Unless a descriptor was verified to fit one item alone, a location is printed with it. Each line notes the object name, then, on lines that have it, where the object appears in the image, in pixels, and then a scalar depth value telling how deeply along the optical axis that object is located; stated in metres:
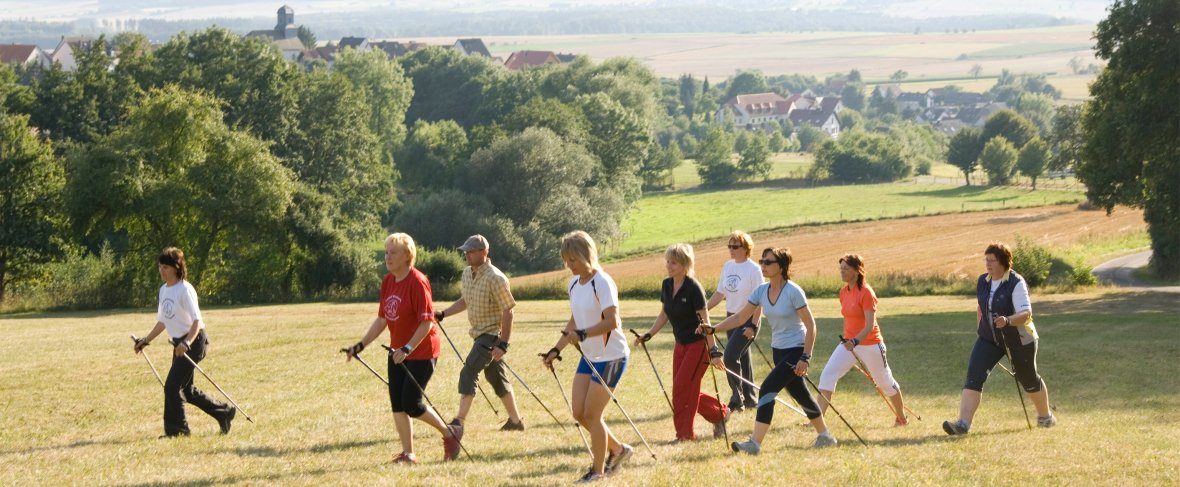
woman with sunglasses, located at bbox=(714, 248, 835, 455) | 12.82
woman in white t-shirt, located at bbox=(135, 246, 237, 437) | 14.30
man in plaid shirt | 13.59
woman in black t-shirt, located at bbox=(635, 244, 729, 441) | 12.61
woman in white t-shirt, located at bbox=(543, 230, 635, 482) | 11.21
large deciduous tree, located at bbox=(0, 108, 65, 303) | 53.09
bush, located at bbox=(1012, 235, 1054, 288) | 44.81
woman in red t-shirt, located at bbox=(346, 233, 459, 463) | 12.27
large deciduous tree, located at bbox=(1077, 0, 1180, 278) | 37.56
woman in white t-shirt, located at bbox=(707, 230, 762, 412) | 14.77
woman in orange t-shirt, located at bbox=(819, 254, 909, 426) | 14.34
